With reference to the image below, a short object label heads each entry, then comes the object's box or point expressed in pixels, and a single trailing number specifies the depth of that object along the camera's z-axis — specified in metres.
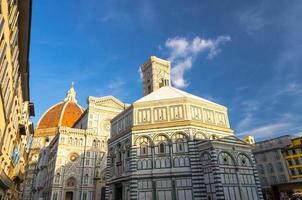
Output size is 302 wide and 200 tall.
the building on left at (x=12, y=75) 12.52
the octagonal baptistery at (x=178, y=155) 24.86
